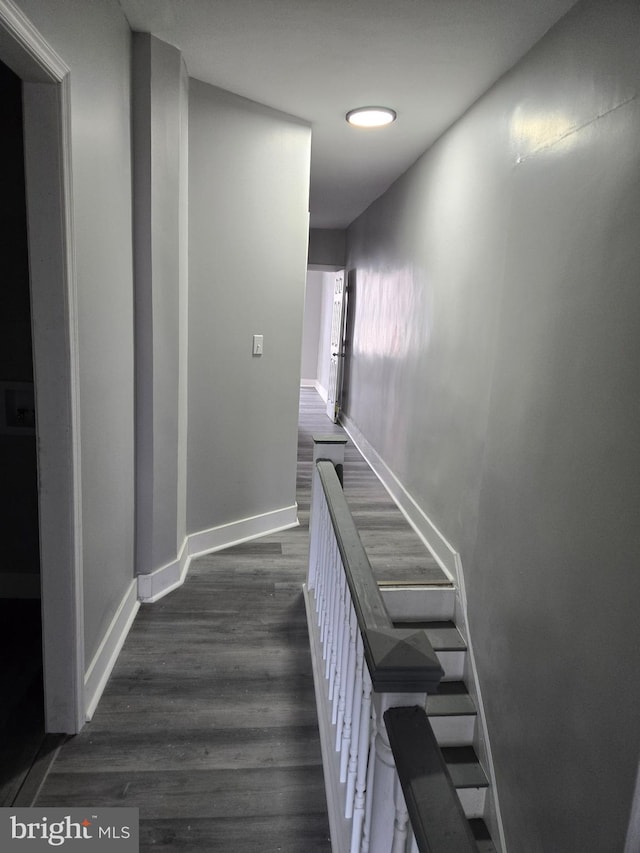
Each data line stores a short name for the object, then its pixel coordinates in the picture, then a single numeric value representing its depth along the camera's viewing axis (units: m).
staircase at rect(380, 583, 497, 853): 2.49
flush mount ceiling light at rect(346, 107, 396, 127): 3.15
